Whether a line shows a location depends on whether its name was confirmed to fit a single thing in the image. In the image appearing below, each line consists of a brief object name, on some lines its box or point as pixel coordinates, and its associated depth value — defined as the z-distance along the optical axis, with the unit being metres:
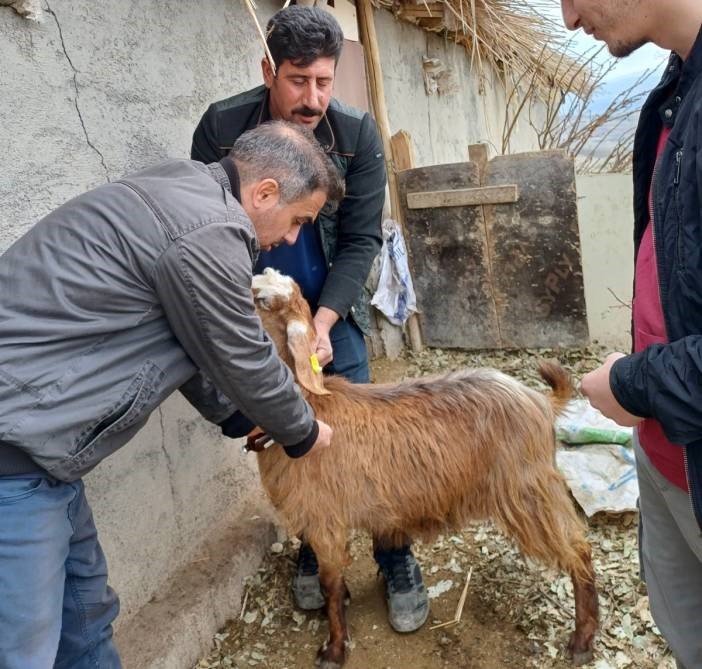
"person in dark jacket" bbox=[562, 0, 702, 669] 1.34
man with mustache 2.64
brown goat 2.64
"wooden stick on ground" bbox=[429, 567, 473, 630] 2.97
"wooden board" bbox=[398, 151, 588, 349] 5.39
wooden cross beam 5.45
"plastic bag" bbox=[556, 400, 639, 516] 3.49
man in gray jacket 1.60
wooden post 5.73
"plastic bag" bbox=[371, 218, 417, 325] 5.67
